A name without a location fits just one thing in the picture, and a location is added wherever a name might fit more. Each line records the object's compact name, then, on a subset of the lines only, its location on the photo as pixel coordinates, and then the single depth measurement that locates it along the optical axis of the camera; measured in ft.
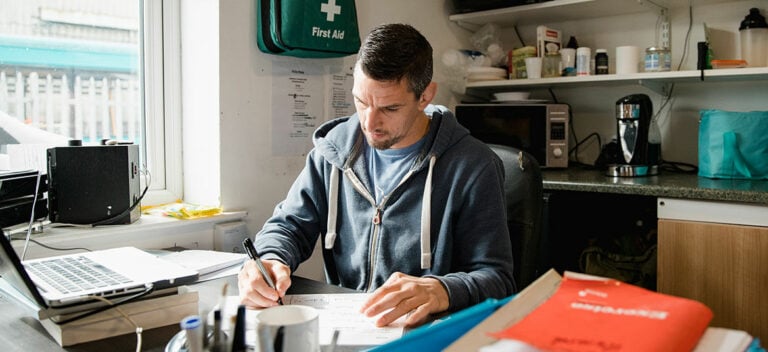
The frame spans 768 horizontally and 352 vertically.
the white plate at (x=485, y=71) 9.18
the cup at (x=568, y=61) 8.68
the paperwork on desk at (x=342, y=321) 3.02
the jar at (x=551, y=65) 8.88
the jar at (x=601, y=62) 8.37
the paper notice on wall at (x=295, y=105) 6.81
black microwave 8.29
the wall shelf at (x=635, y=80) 7.14
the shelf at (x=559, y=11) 8.16
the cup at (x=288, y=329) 2.32
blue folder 1.93
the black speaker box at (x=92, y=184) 5.01
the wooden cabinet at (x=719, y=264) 6.00
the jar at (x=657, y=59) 7.74
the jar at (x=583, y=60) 8.45
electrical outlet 6.16
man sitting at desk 4.33
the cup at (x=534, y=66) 8.75
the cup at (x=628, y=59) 8.03
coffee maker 7.53
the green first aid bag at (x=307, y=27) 6.31
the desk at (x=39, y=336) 3.07
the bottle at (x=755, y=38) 7.35
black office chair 4.68
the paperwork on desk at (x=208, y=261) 4.41
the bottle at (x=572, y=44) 8.86
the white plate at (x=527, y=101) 8.55
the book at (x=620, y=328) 1.72
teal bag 7.03
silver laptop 2.95
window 5.60
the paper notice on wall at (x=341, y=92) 7.48
